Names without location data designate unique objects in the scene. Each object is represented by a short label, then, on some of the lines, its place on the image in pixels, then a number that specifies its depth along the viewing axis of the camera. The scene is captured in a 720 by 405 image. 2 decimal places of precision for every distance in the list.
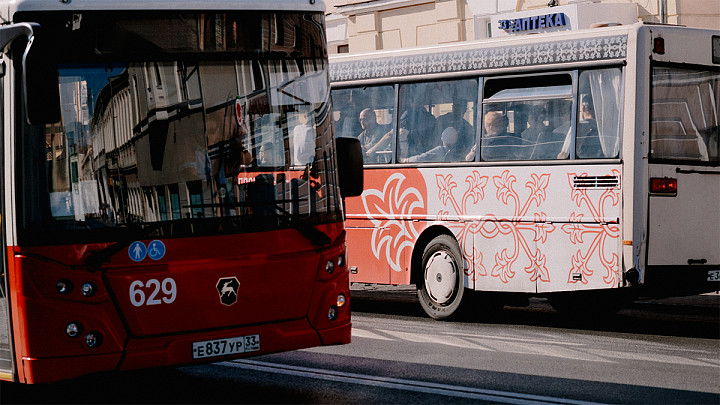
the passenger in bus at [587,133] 12.14
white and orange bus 11.84
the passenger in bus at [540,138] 12.49
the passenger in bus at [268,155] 8.26
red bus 7.66
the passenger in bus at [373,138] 14.02
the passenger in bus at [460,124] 13.28
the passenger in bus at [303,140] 8.47
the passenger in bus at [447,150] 13.38
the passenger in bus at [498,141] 12.86
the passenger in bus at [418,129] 13.63
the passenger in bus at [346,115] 14.34
